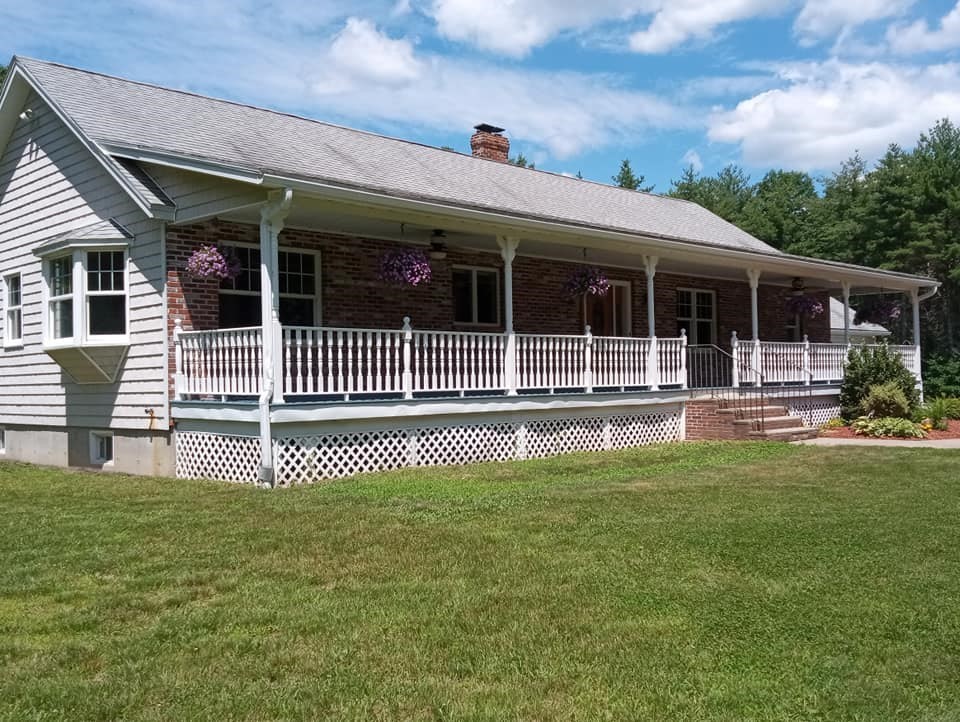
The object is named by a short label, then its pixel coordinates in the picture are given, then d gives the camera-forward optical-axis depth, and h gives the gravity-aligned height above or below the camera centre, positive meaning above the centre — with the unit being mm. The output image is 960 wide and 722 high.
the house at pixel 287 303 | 11469 +1155
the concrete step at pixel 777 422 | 15922 -948
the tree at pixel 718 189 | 54219 +11507
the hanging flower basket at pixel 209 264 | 11664 +1473
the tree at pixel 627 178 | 55906 +11632
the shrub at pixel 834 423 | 18844 -1161
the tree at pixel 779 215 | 45406 +7688
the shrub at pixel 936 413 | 18312 -961
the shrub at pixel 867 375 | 19234 -190
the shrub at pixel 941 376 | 27859 -361
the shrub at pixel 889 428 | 16828 -1157
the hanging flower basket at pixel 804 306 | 21547 +1433
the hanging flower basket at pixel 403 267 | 12977 +1526
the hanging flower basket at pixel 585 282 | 15969 +1555
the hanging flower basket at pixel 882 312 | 24016 +1397
